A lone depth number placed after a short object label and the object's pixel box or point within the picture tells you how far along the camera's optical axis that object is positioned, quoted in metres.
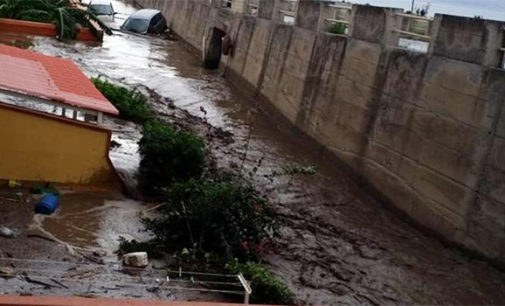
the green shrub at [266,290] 7.37
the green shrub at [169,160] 10.40
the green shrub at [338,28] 16.36
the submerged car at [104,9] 36.25
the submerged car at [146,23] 34.66
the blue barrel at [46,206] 9.08
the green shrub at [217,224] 8.43
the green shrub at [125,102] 14.94
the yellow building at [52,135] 9.16
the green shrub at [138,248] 8.33
